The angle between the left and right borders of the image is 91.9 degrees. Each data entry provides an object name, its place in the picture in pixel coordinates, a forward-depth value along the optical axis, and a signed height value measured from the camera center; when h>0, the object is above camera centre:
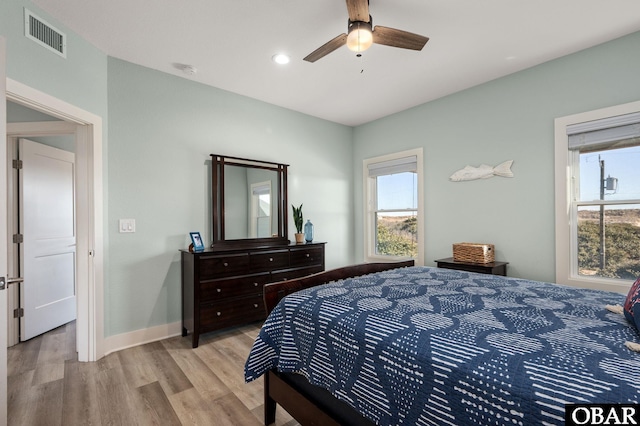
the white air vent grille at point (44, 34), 2.06 +1.27
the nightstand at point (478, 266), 2.97 -0.56
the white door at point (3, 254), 1.52 -0.19
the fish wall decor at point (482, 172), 3.20 +0.42
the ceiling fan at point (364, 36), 1.87 +1.16
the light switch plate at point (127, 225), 2.84 -0.11
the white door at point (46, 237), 3.05 -0.24
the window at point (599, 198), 2.57 +0.10
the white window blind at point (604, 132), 2.51 +0.66
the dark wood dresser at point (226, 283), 2.90 -0.70
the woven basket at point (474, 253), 3.11 -0.43
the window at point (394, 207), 4.07 +0.06
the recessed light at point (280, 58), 2.75 +1.39
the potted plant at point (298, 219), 4.00 -0.09
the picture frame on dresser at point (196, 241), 3.03 -0.28
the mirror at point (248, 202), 3.38 +0.13
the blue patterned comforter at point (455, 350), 0.81 -0.45
